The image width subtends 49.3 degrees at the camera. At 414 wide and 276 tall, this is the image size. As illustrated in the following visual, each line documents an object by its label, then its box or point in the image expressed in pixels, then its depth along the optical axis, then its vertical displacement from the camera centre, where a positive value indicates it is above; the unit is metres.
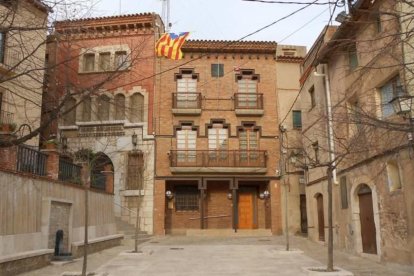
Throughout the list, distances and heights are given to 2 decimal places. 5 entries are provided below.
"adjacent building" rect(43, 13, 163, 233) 25.34 +4.71
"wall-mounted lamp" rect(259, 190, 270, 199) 26.88 +1.41
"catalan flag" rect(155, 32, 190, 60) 25.19 +9.71
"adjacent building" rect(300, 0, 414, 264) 11.49 +1.61
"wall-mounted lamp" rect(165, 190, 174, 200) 26.38 +1.45
